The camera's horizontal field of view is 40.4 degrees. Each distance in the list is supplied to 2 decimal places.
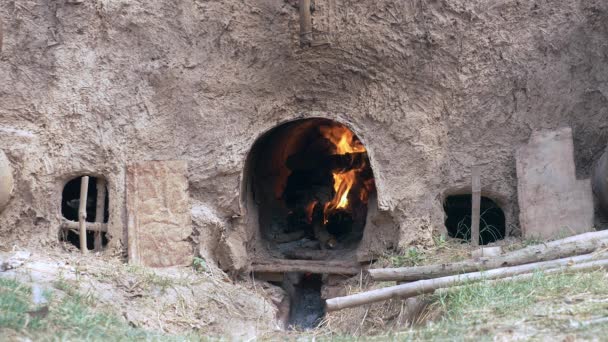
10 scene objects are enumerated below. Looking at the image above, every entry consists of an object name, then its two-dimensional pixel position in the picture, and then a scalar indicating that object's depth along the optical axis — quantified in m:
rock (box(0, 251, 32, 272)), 6.80
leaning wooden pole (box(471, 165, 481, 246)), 7.93
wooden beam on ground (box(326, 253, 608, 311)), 5.92
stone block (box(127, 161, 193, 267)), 7.82
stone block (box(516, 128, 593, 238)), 7.66
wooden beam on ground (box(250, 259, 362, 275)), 8.52
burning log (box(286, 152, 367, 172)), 9.84
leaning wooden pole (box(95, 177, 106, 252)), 7.98
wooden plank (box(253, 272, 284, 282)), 8.72
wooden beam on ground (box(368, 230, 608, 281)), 6.23
